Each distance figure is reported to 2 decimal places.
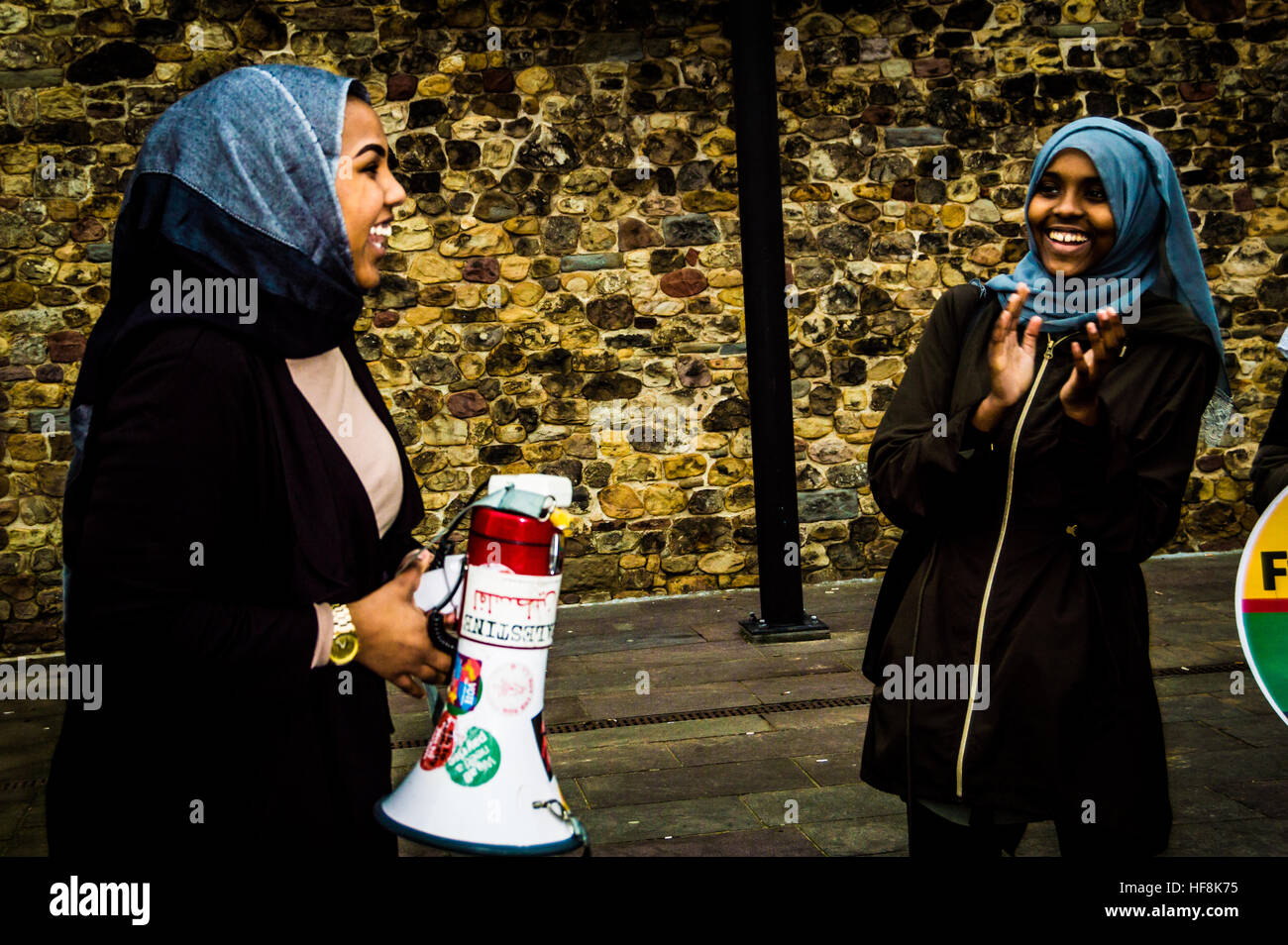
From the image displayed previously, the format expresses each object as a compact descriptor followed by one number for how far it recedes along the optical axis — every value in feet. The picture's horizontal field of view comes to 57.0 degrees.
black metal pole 18.42
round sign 7.41
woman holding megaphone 4.61
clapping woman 6.76
